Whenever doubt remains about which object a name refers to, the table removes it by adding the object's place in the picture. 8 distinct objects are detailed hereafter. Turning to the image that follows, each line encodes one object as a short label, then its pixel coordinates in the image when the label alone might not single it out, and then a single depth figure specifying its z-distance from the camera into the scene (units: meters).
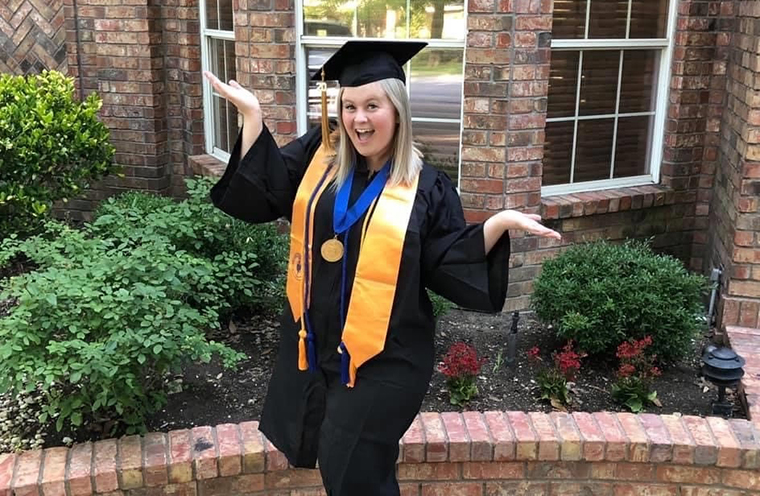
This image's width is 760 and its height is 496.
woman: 2.27
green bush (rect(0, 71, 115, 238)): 5.00
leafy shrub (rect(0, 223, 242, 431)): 2.90
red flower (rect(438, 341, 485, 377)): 3.55
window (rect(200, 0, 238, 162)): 5.84
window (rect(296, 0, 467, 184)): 4.60
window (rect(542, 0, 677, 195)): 4.84
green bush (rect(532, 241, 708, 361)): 3.78
